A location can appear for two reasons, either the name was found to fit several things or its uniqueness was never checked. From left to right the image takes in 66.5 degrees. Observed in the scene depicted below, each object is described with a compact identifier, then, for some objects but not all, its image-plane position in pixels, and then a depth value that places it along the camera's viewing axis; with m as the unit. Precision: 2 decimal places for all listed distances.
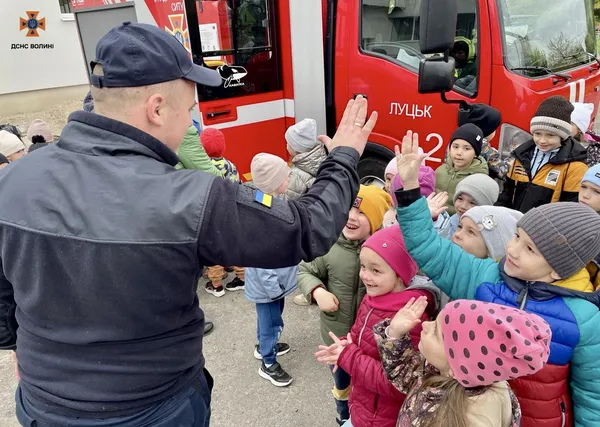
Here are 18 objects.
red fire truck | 3.69
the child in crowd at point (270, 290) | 2.88
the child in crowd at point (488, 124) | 3.53
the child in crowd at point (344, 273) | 2.29
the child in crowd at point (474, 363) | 1.19
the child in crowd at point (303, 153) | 3.88
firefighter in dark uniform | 1.11
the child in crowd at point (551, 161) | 2.97
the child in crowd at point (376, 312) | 1.87
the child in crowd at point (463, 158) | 3.23
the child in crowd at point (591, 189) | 2.44
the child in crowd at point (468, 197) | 2.56
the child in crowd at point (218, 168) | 4.06
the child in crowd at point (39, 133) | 4.65
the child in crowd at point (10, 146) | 4.20
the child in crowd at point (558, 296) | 1.47
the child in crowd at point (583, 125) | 3.39
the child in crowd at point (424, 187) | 2.60
